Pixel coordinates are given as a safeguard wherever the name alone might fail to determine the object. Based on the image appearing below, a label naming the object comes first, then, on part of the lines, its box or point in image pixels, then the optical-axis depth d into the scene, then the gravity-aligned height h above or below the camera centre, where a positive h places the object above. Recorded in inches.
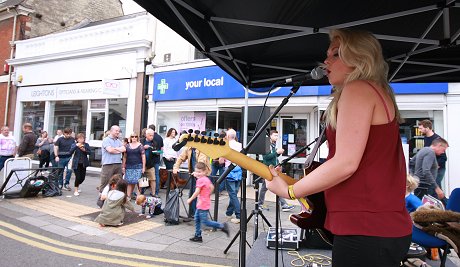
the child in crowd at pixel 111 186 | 236.5 -29.2
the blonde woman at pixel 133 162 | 278.8 -11.6
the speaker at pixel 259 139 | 164.6 +9.6
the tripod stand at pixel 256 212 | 164.2 -31.8
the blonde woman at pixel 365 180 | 48.7 -3.9
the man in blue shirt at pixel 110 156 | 276.5 -6.6
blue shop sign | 379.6 +93.6
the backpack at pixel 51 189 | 300.4 -42.2
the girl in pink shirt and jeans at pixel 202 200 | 191.2 -31.5
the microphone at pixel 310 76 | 85.3 +24.4
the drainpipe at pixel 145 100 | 476.7 +79.7
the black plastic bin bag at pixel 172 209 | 222.2 -42.8
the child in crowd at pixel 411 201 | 150.8 -21.3
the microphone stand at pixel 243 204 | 87.6 -15.8
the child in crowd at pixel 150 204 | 243.4 -43.5
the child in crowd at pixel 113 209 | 216.4 -44.1
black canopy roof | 90.9 +44.4
